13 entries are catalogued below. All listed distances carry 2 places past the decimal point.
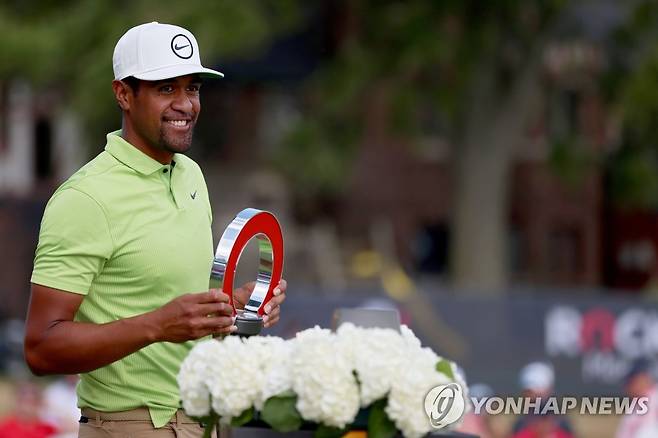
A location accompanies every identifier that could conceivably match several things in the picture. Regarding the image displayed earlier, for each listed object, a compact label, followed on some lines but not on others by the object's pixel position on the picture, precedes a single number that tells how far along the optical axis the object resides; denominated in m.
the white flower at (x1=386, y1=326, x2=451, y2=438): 6.59
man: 7.79
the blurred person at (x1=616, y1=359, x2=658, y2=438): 21.84
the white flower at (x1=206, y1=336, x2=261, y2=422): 6.78
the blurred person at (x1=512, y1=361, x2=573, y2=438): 22.31
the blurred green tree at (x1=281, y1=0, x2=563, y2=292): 43.44
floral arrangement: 6.61
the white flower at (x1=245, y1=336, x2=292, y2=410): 6.78
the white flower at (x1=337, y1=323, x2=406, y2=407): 6.63
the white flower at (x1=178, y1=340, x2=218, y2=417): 6.89
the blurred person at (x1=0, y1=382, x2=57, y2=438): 15.64
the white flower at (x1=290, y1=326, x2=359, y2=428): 6.58
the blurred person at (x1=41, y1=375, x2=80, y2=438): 21.09
